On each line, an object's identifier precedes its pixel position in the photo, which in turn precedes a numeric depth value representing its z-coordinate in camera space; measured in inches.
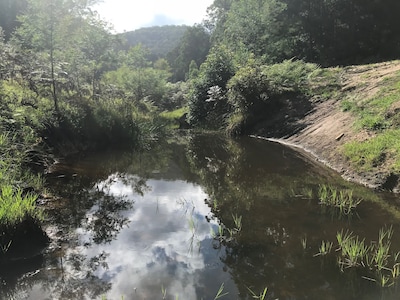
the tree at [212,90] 959.0
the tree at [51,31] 541.3
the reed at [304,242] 226.9
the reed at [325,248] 217.2
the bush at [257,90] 788.0
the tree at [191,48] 3243.1
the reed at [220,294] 177.5
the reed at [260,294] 177.8
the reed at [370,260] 192.5
